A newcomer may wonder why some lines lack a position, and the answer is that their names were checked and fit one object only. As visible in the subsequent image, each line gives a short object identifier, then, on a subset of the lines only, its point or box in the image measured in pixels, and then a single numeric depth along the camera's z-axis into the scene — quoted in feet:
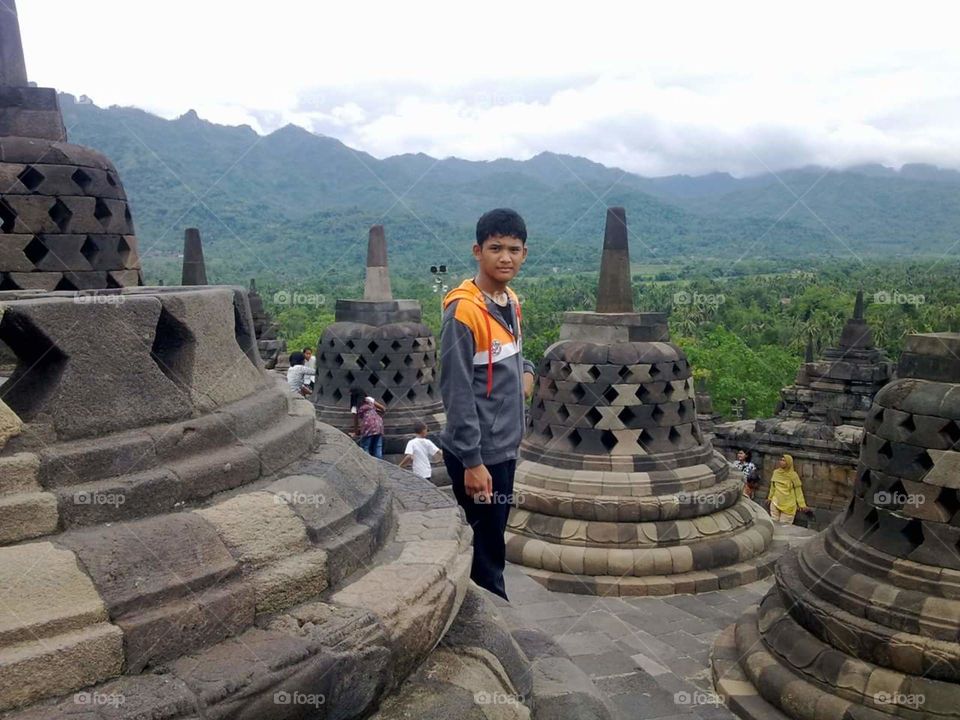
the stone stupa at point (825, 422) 48.39
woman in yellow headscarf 33.37
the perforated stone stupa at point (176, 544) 5.87
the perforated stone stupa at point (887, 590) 13.84
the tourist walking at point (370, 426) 31.32
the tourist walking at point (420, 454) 26.04
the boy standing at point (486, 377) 9.71
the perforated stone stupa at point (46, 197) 14.28
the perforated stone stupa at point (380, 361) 34.30
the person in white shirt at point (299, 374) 36.99
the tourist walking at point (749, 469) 45.77
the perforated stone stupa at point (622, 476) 22.21
